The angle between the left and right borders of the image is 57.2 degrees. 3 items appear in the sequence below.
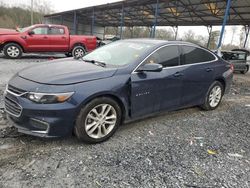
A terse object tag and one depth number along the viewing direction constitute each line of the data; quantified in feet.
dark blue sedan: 9.58
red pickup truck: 35.24
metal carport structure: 55.36
